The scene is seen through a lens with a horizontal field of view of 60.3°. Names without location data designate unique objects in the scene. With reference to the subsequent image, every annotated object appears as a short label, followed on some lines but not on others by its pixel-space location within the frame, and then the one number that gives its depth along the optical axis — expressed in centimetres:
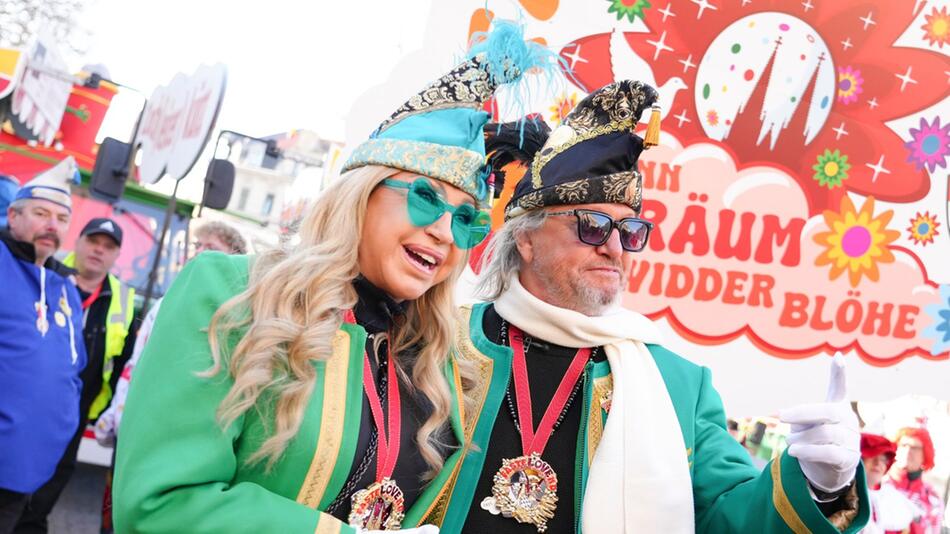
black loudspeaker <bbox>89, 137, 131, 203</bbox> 688
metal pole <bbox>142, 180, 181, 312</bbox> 595
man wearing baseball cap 480
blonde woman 157
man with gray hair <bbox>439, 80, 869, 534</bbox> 222
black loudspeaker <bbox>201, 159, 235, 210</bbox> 697
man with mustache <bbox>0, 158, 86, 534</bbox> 384
